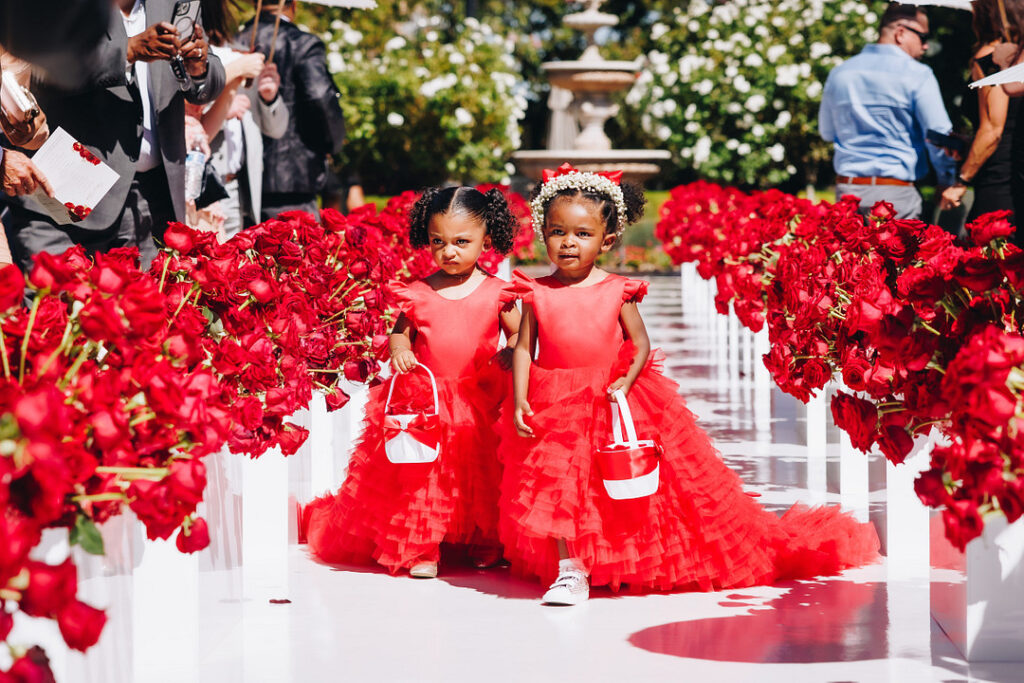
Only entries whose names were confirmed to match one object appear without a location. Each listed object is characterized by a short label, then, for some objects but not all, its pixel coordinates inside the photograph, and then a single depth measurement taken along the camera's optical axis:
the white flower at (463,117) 21.02
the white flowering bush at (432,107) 21.22
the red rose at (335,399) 4.87
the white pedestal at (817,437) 6.59
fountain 19.61
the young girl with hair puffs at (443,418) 5.01
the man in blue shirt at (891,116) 8.29
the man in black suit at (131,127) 5.18
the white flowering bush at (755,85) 21.25
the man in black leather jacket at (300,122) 8.83
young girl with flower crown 4.66
